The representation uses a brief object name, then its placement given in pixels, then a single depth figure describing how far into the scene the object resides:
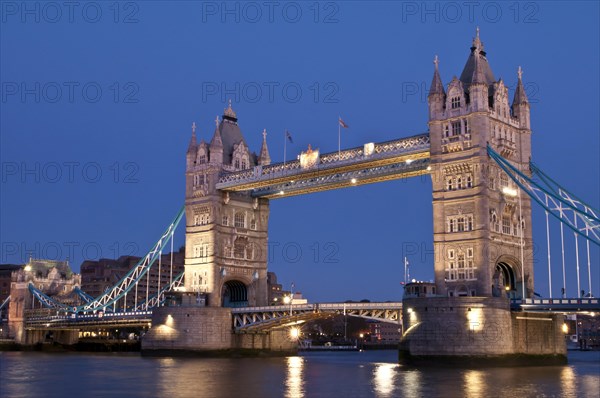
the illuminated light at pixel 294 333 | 97.85
